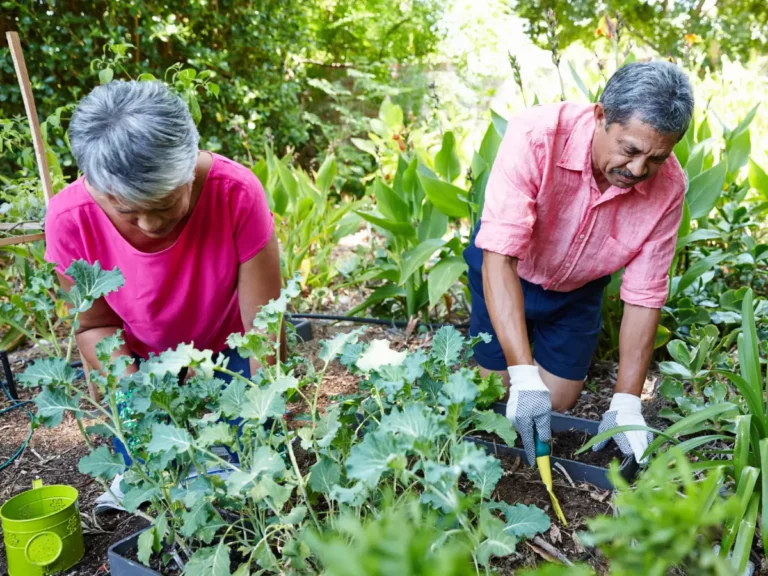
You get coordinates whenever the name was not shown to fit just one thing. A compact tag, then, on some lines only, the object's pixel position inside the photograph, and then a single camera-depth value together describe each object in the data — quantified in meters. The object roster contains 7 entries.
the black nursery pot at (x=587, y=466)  1.50
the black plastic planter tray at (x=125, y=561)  1.18
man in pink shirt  1.43
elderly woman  1.48
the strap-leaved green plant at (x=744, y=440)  1.14
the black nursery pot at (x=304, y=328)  2.69
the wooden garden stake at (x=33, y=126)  2.06
